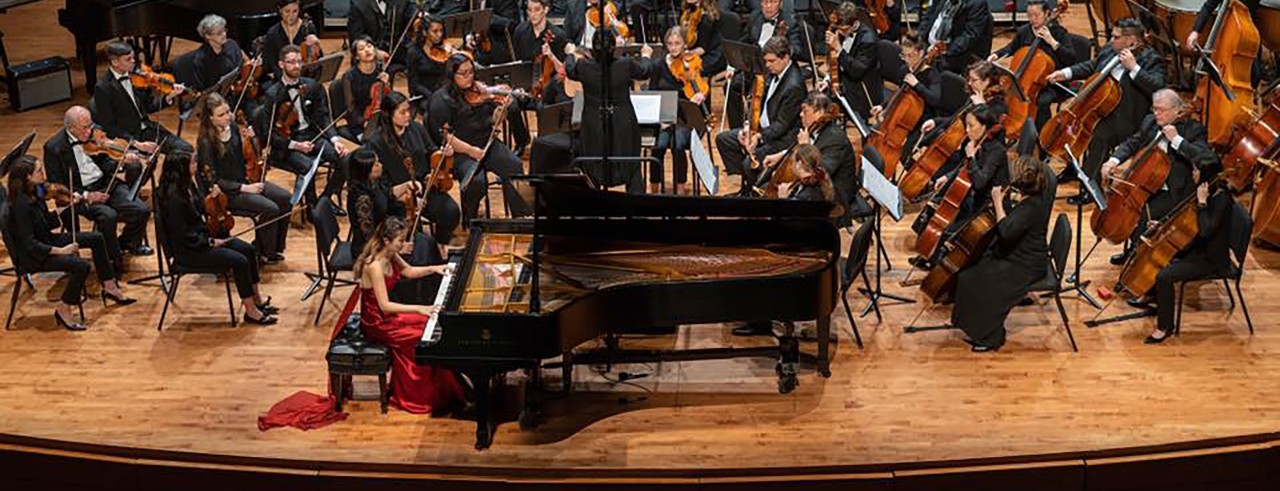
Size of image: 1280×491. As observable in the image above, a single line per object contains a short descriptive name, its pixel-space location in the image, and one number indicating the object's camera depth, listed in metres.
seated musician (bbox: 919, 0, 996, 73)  12.39
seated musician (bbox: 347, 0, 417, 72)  13.19
